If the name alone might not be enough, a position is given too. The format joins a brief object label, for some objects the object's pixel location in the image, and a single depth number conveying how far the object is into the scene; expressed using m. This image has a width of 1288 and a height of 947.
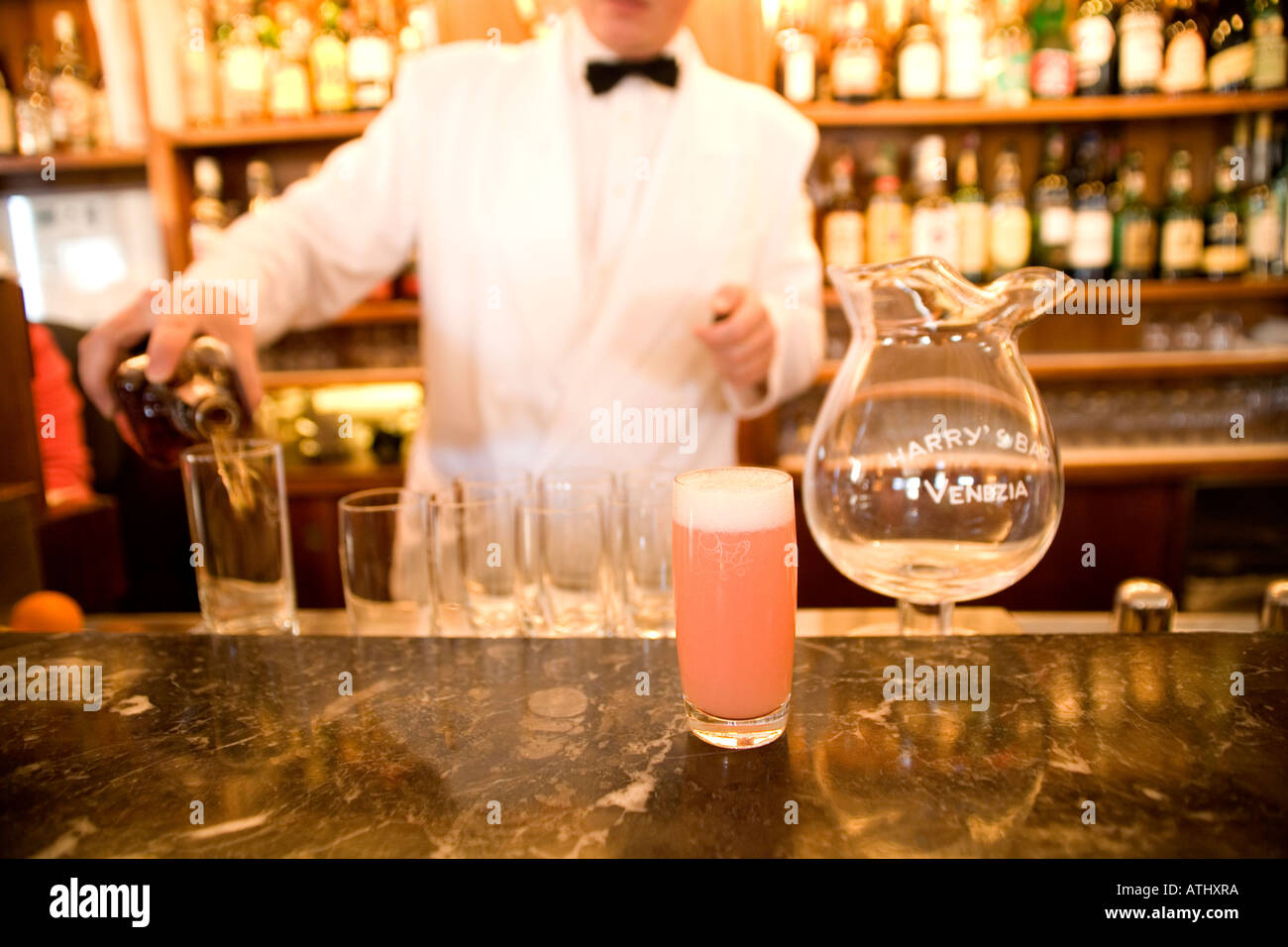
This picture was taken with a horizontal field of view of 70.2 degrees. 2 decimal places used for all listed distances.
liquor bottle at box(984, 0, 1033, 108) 2.50
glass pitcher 0.85
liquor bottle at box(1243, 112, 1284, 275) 2.58
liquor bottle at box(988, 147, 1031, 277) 2.56
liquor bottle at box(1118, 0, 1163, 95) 2.47
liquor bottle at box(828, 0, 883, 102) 2.51
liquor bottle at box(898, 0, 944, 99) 2.52
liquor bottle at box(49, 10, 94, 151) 2.72
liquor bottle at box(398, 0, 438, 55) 2.59
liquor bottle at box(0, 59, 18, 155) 2.77
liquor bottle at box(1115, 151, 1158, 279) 2.62
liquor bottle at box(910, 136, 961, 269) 2.55
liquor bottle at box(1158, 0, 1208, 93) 2.51
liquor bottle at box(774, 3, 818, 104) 2.55
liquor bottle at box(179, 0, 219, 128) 2.66
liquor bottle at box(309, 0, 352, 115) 2.61
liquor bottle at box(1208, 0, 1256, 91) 2.52
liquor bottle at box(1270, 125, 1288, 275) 2.57
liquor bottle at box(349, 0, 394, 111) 2.57
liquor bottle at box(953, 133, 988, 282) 2.57
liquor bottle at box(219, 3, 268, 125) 2.61
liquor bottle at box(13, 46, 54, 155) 2.77
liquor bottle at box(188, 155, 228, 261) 2.66
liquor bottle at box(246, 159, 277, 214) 2.69
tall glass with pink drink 0.65
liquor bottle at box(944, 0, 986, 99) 2.44
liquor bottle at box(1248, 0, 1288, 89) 2.50
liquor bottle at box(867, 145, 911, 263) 2.57
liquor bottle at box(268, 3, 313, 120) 2.63
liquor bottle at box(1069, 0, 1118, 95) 2.49
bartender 1.75
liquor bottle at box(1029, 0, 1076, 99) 2.51
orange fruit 1.01
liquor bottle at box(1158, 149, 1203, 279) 2.61
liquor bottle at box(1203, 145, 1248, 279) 2.61
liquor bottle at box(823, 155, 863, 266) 2.58
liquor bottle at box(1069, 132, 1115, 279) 2.56
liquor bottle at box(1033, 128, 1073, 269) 2.57
